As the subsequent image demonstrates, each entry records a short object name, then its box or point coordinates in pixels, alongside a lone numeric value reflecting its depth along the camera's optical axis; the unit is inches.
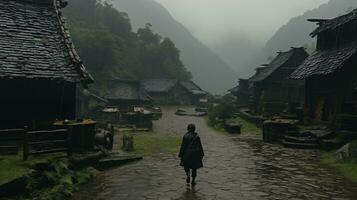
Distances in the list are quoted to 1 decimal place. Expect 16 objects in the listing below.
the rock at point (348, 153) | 604.8
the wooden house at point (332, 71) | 879.7
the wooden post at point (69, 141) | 518.9
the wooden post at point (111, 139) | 760.2
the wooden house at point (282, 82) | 1691.7
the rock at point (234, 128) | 1146.7
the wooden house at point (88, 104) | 1698.6
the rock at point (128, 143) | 762.2
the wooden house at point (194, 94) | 3053.6
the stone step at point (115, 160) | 579.7
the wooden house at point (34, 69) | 577.9
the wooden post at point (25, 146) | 464.5
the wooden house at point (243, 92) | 2500.0
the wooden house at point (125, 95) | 2230.6
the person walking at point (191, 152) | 456.8
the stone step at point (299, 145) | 773.9
